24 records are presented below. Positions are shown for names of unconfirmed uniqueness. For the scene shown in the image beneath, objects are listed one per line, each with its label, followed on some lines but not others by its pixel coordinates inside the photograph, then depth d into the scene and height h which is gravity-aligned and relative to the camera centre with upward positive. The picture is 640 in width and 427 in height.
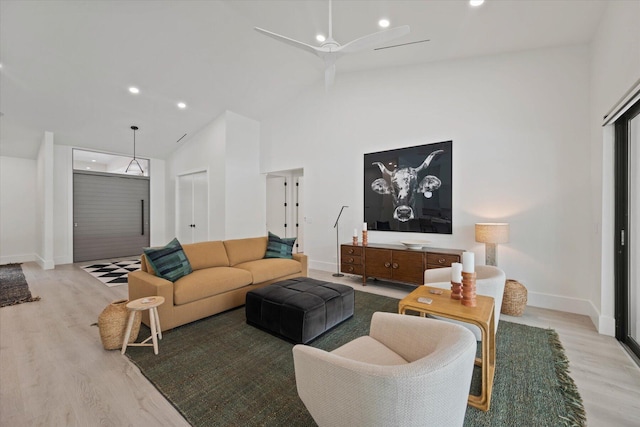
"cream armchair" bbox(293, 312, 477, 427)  0.96 -0.66
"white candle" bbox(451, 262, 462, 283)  1.98 -0.44
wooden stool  2.33 -0.89
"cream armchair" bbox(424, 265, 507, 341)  2.29 -0.64
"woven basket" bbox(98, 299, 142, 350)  2.40 -1.01
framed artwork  4.14 +0.40
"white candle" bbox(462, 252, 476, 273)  1.88 -0.35
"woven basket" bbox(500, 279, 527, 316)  3.15 -1.00
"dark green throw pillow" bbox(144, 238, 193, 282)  2.95 -0.55
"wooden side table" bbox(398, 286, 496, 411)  1.67 -0.65
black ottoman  2.47 -0.93
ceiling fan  2.38 +1.57
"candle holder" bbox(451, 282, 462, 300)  1.99 -0.57
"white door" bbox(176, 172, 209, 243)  6.61 +0.11
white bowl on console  4.06 -0.46
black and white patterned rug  4.87 -1.23
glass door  2.45 -0.14
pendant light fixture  6.77 +1.15
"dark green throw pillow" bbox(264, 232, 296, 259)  4.23 -0.55
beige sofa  2.79 -0.78
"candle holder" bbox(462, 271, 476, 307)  1.87 -0.53
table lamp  3.35 -0.25
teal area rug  1.64 -1.22
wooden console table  3.78 -0.72
